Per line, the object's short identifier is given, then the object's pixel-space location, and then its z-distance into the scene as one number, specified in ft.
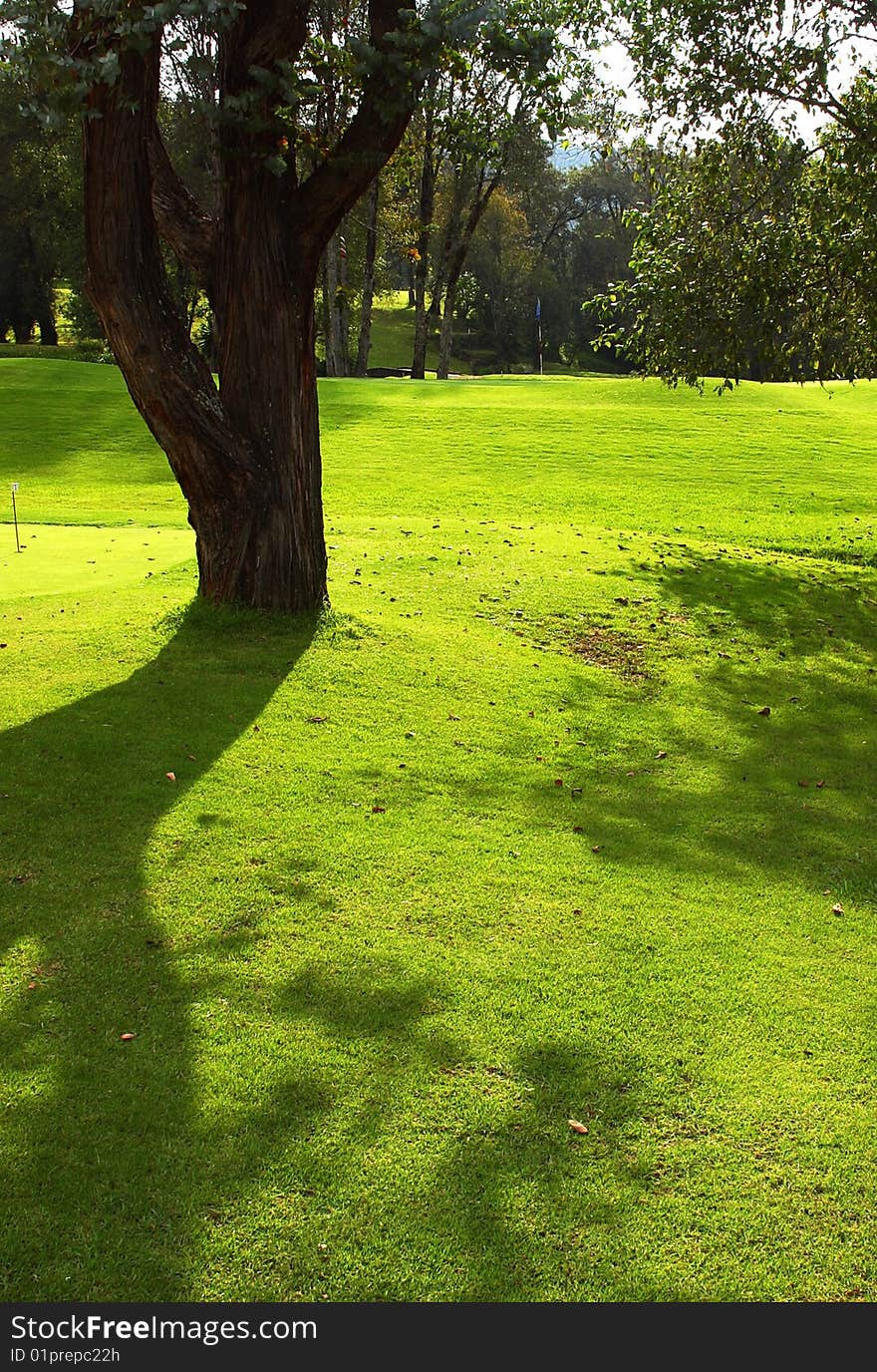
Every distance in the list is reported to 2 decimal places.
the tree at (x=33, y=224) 119.44
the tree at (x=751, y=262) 47.62
